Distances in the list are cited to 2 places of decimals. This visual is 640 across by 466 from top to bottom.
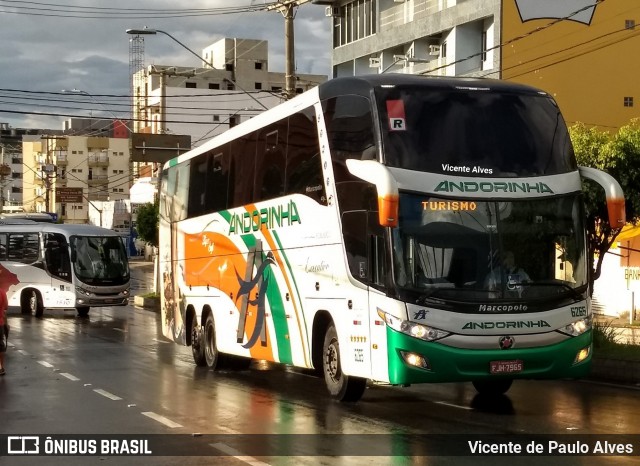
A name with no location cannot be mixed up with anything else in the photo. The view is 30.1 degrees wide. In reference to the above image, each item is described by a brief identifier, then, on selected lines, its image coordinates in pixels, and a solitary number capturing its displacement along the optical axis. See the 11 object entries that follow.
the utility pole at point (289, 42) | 31.94
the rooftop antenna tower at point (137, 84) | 124.94
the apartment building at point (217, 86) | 111.12
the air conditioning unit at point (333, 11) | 55.84
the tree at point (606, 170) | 21.77
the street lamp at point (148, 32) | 33.88
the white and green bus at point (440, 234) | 13.36
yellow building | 44.34
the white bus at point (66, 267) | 40.22
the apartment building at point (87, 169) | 135.75
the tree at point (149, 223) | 54.00
